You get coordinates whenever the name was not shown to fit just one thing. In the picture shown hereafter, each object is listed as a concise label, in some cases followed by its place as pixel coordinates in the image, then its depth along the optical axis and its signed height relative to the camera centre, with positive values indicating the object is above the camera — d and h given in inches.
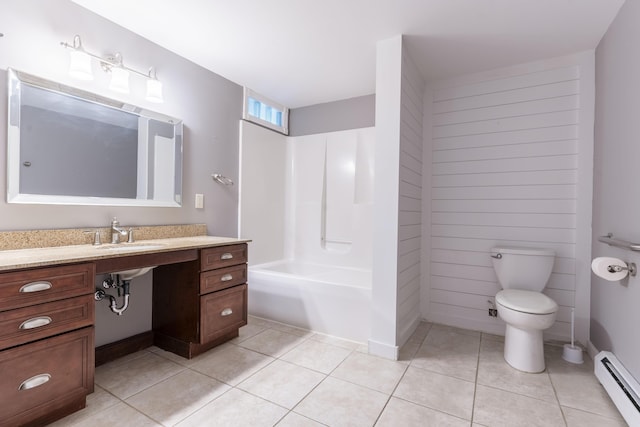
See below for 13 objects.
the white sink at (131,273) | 72.7 -15.5
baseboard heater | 54.8 -33.6
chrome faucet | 77.2 -5.8
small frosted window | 120.8 +43.4
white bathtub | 92.5 -29.7
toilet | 74.4 -22.1
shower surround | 110.0 -0.5
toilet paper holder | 62.7 -10.8
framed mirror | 64.1 +14.9
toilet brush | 81.6 -36.9
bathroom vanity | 47.9 -19.3
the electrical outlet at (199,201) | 100.3 +3.2
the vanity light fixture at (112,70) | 69.7 +35.1
